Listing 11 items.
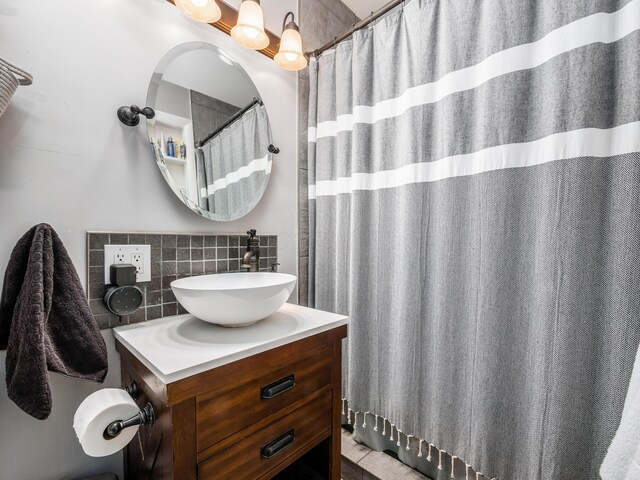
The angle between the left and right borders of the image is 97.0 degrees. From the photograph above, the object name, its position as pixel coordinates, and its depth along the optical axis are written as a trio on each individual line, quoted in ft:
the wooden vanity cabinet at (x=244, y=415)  2.03
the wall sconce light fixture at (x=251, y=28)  3.14
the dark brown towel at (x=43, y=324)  2.04
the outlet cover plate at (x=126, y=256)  2.88
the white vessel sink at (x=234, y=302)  2.42
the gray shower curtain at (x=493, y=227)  2.49
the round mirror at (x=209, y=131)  3.31
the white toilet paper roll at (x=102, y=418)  2.08
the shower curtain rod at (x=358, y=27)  3.89
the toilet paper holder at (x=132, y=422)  2.14
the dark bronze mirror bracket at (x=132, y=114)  2.97
